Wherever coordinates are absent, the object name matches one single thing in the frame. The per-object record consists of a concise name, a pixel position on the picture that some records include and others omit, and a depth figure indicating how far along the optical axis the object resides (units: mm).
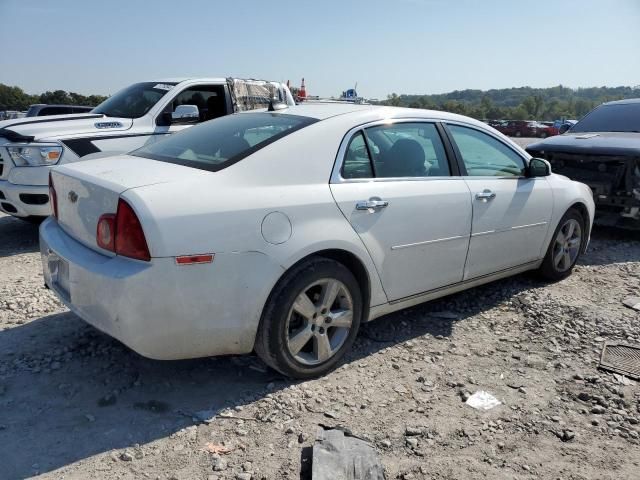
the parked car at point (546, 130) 46031
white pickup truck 5809
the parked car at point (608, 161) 6387
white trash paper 3070
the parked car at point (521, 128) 47750
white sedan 2627
